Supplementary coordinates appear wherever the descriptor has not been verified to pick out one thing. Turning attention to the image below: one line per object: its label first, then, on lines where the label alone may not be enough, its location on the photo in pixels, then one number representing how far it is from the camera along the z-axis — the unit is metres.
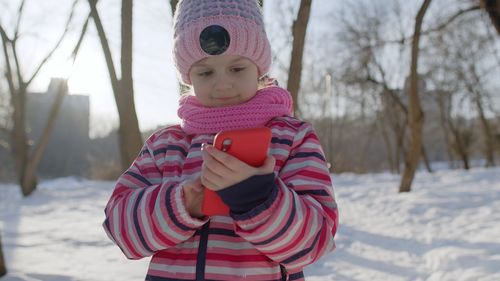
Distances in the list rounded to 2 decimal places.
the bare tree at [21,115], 8.54
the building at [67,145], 27.73
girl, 0.76
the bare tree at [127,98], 2.96
